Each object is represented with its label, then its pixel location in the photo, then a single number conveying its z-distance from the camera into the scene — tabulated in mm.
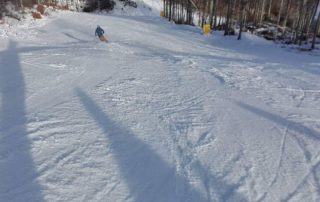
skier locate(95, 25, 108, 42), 16062
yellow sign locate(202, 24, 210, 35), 21500
